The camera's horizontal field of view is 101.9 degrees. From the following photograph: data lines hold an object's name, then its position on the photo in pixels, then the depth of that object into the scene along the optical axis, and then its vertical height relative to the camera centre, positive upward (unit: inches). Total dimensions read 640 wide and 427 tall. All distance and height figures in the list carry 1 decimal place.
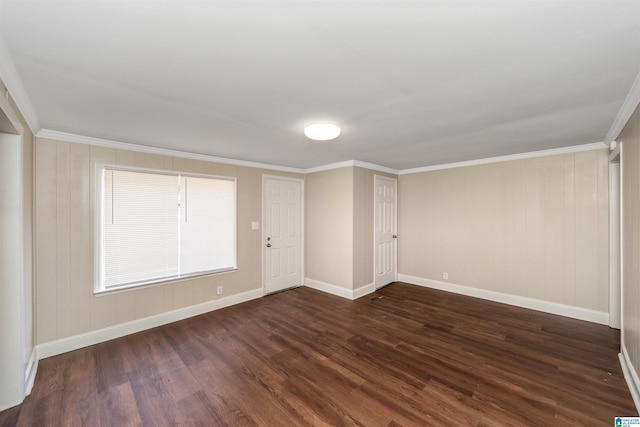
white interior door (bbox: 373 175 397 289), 193.6 -13.9
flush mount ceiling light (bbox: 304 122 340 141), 98.6 +31.8
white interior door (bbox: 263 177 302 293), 184.4 -15.2
